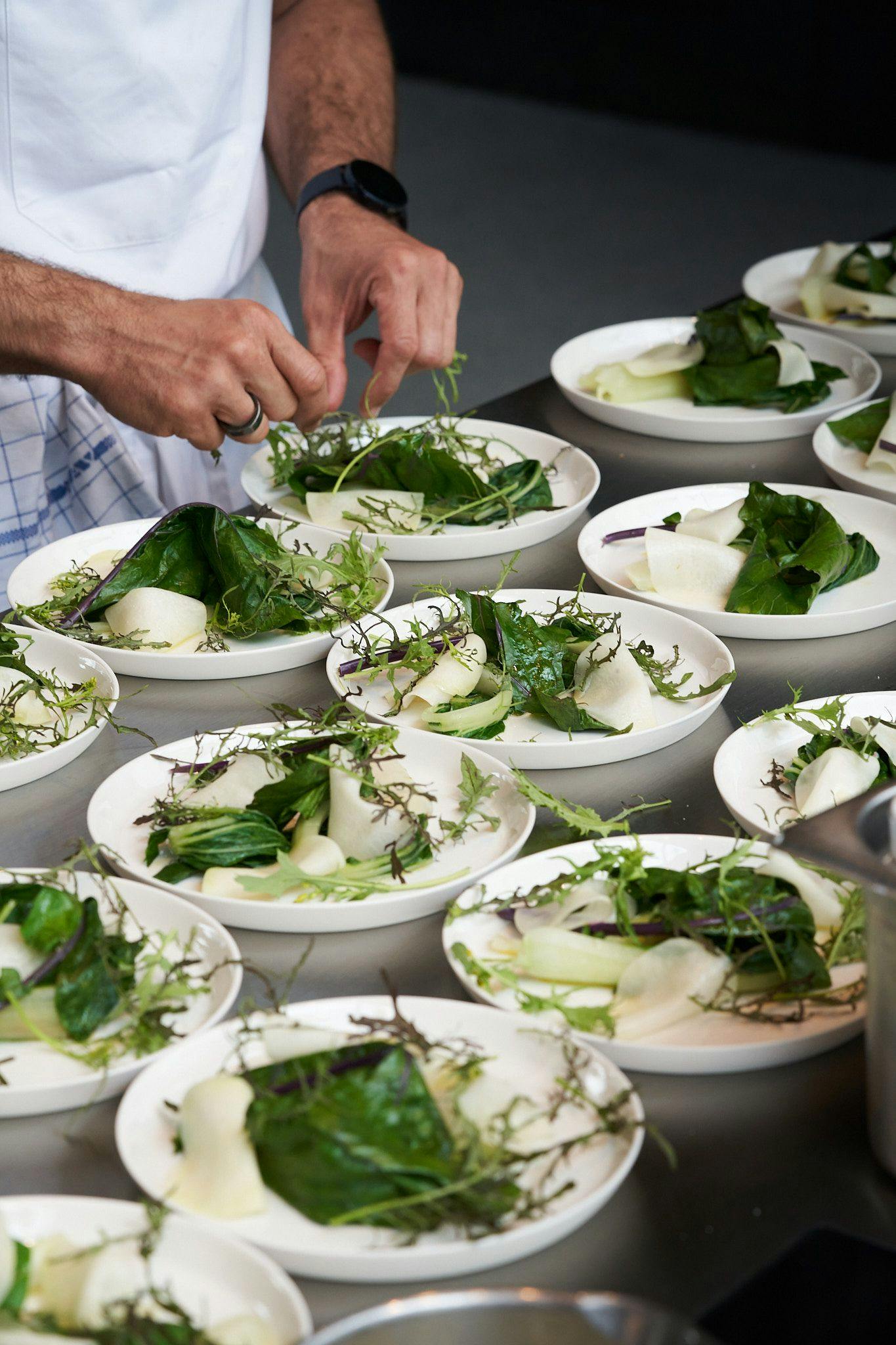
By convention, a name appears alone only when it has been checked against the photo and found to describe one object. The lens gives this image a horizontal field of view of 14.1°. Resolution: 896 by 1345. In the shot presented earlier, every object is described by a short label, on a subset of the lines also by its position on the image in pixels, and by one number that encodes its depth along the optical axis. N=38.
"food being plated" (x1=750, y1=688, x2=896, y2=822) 2.03
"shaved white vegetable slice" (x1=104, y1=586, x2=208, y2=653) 2.21
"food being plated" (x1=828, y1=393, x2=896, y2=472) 2.46
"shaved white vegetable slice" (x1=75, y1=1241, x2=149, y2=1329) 1.64
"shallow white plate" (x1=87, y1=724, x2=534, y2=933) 1.97
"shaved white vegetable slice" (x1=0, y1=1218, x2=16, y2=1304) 1.67
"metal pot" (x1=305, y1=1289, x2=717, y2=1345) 1.48
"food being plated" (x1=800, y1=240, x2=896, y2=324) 2.70
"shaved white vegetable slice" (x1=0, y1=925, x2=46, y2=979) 1.92
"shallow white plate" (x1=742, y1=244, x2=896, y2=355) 2.68
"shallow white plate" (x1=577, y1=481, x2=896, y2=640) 2.23
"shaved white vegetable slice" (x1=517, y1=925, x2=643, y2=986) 1.93
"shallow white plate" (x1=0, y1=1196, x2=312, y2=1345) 1.67
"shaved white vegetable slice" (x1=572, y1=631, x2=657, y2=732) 2.11
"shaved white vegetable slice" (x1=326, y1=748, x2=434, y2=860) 2.00
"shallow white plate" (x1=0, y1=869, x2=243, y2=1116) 1.88
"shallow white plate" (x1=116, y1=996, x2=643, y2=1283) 1.75
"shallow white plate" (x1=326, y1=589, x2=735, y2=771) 2.09
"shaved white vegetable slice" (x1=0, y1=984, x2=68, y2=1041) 1.91
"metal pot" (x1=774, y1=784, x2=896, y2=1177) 1.78
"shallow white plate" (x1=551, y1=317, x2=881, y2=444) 2.51
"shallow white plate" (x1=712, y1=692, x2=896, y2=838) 2.03
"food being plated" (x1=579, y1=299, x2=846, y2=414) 2.53
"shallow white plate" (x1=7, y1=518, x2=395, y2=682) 2.19
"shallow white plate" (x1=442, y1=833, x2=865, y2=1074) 1.88
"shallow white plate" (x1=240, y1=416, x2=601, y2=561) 2.34
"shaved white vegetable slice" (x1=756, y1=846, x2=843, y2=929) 1.94
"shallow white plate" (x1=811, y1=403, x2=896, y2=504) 2.41
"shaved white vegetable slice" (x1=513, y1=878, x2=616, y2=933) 1.94
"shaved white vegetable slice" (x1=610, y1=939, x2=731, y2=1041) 1.90
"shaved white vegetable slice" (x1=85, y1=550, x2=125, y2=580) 2.30
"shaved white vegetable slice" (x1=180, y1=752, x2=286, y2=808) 2.04
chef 2.33
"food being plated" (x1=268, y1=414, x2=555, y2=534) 2.37
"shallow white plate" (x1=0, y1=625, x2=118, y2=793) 2.10
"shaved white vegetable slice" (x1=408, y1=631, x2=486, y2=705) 2.13
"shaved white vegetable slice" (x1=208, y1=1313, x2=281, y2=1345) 1.63
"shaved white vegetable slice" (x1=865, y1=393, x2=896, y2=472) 2.41
